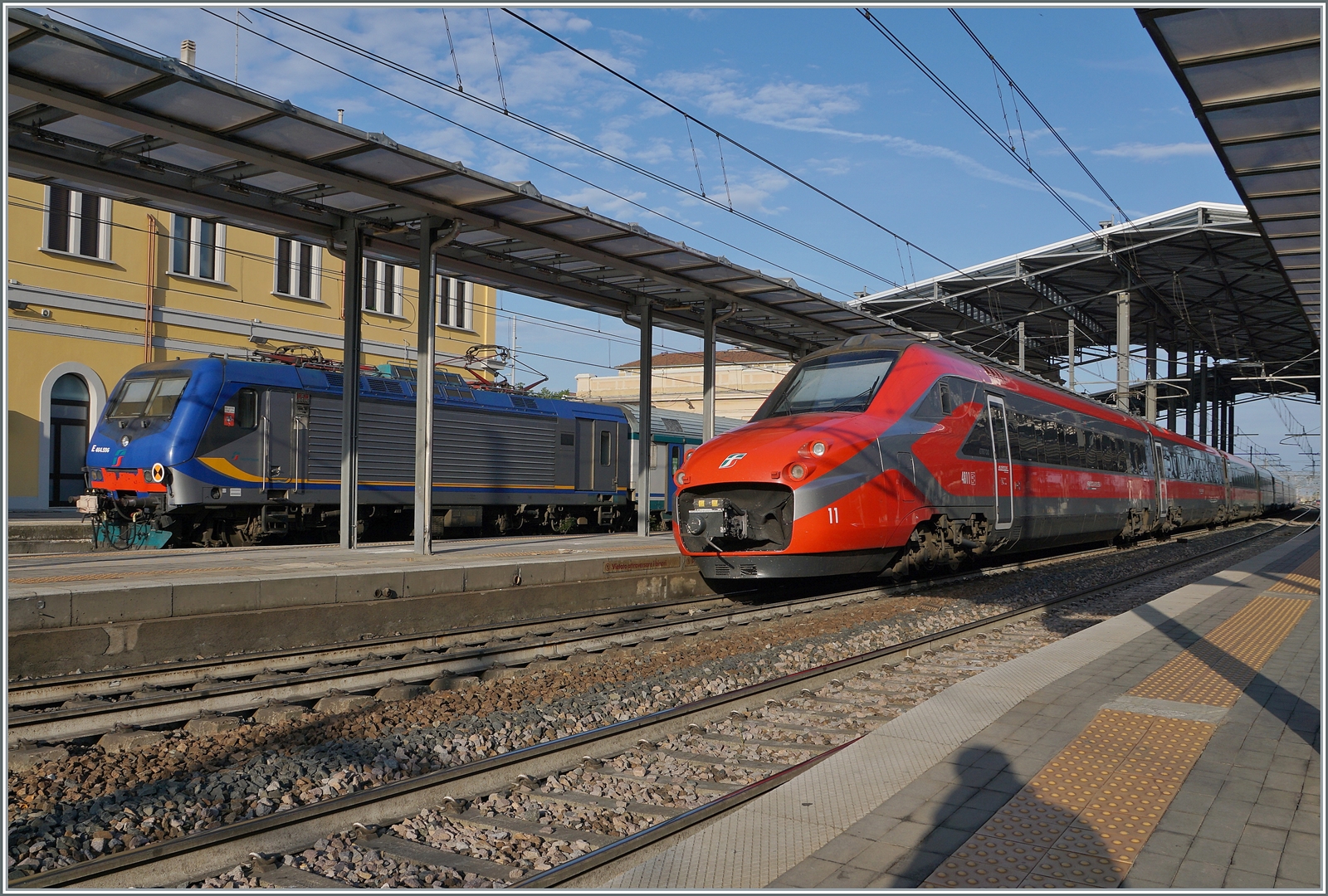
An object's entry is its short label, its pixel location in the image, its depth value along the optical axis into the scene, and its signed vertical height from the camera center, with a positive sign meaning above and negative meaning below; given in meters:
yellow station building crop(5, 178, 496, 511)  22.98 +5.01
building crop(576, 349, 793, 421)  63.97 +7.45
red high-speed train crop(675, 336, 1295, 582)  10.15 +0.27
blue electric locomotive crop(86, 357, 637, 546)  15.51 +0.70
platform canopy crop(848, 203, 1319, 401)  30.47 +7.71
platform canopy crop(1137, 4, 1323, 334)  6.68 +3.18
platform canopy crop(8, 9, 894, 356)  8.72 +3.70
